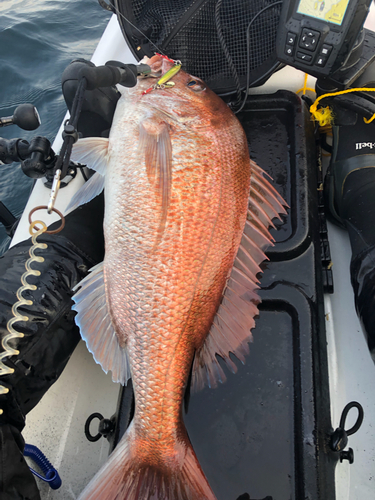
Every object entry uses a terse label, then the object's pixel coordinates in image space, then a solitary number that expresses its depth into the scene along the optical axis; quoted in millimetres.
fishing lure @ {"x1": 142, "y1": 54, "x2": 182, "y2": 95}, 665
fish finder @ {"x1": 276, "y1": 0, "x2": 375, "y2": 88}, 603
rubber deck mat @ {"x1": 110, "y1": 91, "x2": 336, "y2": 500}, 513
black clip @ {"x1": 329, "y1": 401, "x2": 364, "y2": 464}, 521
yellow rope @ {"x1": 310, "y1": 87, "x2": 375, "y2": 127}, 767
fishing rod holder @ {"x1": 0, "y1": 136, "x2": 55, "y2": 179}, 613
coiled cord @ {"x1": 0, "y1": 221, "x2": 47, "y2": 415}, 509
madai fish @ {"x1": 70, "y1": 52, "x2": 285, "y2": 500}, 519
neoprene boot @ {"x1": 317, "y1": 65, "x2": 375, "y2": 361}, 625
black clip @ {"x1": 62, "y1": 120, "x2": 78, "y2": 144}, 522
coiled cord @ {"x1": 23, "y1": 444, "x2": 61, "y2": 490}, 600
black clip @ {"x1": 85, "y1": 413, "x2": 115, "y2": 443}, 585
